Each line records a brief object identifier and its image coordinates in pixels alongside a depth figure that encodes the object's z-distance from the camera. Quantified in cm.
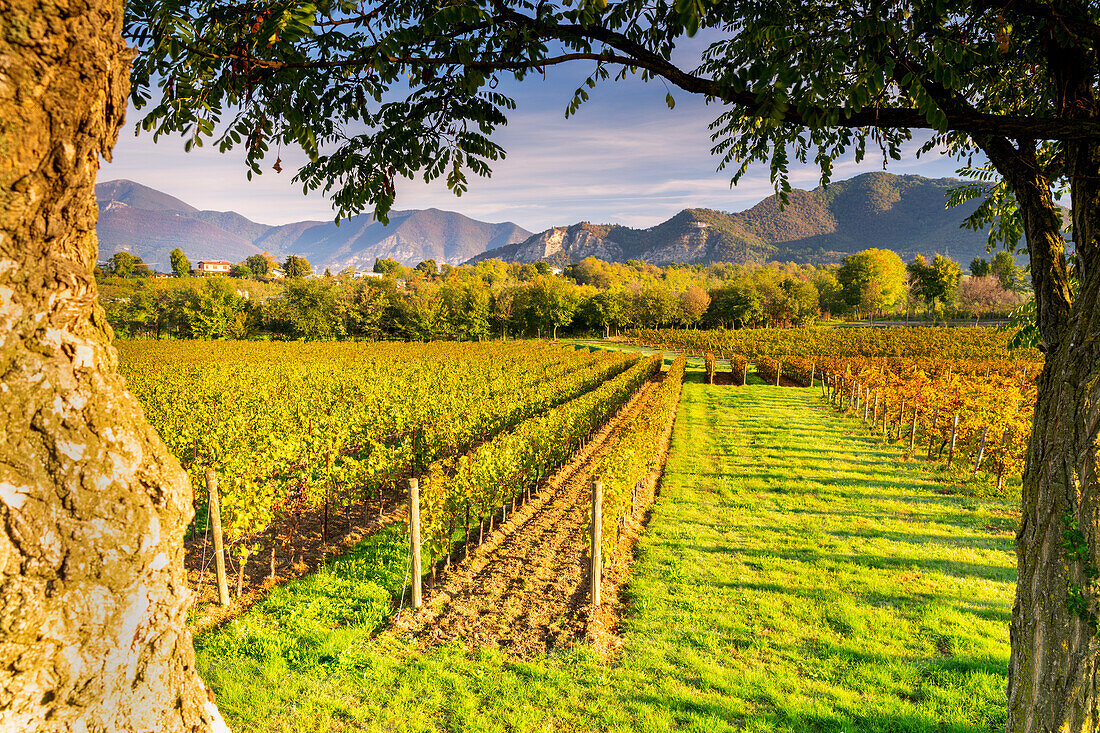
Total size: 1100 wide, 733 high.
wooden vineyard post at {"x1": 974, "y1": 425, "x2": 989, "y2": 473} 1158
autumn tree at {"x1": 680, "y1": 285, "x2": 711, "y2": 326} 8119
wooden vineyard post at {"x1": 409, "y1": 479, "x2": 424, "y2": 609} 632
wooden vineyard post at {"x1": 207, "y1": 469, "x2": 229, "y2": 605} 632
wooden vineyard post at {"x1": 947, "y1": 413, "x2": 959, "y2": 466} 1233
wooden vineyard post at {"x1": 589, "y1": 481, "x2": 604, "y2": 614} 632
